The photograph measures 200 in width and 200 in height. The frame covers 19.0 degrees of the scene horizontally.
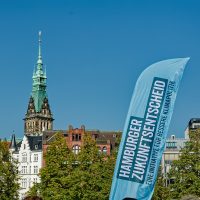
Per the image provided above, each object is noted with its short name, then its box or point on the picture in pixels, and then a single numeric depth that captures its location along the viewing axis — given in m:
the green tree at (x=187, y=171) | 60.46
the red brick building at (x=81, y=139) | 115.44
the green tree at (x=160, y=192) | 64.43
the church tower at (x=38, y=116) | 195.75
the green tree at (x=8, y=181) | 68.25
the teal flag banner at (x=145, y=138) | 25.53
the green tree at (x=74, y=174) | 64.56
